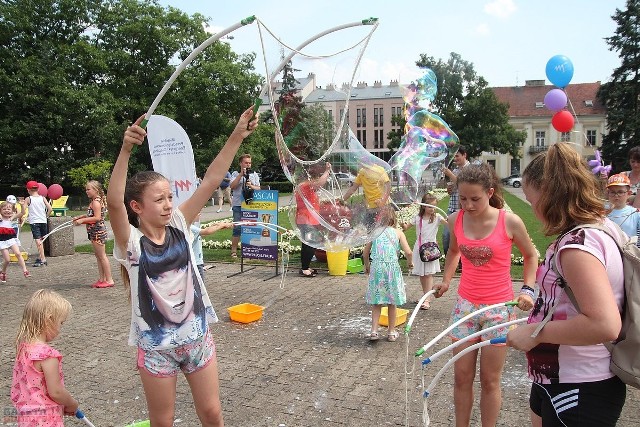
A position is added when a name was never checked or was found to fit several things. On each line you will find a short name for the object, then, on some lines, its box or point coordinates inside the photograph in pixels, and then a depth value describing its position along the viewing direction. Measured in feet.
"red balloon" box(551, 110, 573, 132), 38.93
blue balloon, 36.37
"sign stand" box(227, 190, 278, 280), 31.37
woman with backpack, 6.02
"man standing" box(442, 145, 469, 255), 27.32
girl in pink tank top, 11.08
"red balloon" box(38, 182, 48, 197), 51.10
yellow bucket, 30.71
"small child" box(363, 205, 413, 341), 18.81
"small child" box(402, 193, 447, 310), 24.18
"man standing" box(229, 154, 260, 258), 31.73
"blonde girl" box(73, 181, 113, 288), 29.30
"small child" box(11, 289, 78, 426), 9.55
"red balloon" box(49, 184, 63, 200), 56.65
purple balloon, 39.60
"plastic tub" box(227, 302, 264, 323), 21.71
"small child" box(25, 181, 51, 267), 38.40
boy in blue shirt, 19.76
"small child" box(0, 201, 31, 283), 32.35
